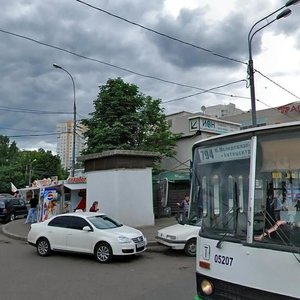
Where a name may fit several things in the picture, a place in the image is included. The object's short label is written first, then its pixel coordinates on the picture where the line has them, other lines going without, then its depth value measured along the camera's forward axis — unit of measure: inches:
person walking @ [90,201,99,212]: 735.7
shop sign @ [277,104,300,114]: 1524.4
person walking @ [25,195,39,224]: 1018.7
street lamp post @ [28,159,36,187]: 3521.2
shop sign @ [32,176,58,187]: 1366.3
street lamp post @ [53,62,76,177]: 1121.1
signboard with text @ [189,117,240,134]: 1173.7
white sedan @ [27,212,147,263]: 488.1
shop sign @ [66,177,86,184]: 1036.2
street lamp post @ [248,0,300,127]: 606.8
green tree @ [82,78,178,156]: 1252.5
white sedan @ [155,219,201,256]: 522.6
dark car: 1197.3
